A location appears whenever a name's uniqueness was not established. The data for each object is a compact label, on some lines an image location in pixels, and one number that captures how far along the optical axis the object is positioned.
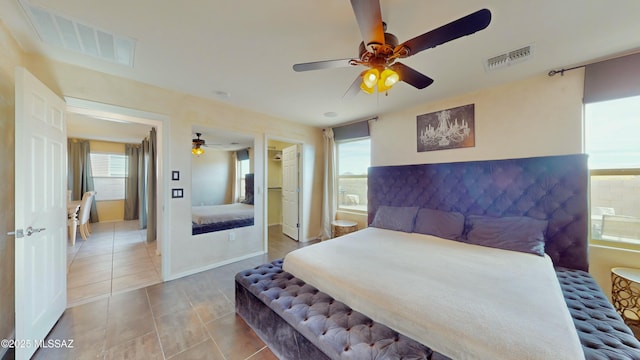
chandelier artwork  2.86
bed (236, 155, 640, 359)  1.06
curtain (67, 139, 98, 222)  5.62
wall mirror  3.13
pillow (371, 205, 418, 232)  2.95
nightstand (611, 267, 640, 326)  1.81
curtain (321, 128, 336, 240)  4.49
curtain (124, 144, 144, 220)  6.33
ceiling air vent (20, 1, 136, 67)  1.55
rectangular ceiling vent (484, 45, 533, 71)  1.91
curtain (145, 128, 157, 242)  4.11
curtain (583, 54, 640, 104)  1.94
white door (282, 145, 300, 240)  4.57
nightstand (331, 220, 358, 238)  3.89
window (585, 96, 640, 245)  2.01
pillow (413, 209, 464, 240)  2.60
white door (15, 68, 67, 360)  1.44
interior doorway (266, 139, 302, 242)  4.55
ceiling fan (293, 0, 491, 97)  1.14
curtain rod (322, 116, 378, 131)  3.81
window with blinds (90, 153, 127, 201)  6.00
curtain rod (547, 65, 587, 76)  2.17
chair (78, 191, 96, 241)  4.31
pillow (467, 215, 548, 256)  2.09
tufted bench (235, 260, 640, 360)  1.08
